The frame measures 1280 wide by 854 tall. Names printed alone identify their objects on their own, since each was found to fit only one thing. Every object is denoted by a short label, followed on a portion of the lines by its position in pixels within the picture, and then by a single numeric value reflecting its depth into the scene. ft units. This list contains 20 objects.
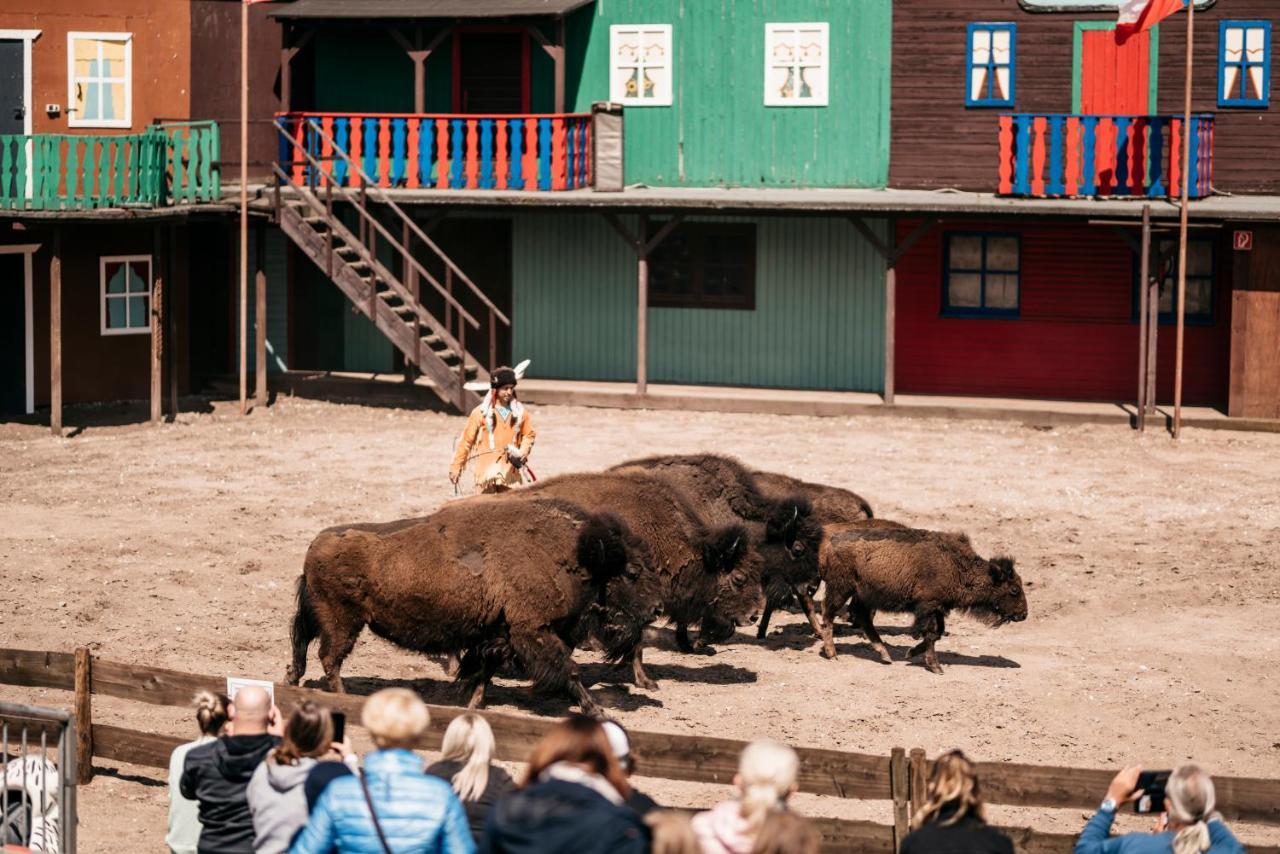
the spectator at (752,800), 42.55
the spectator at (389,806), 45.76
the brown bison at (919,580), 94.36
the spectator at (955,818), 45.80
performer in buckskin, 100.05
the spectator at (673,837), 40.84
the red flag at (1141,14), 155.49
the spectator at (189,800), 56.20
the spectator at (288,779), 50.07
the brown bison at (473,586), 81.31
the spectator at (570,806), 41.91
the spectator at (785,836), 41.25
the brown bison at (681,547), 91.27
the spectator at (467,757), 48.44
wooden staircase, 167.26
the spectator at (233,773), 53.40
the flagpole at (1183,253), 154.83
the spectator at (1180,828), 47.99
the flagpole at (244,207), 163.94
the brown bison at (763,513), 98.54
